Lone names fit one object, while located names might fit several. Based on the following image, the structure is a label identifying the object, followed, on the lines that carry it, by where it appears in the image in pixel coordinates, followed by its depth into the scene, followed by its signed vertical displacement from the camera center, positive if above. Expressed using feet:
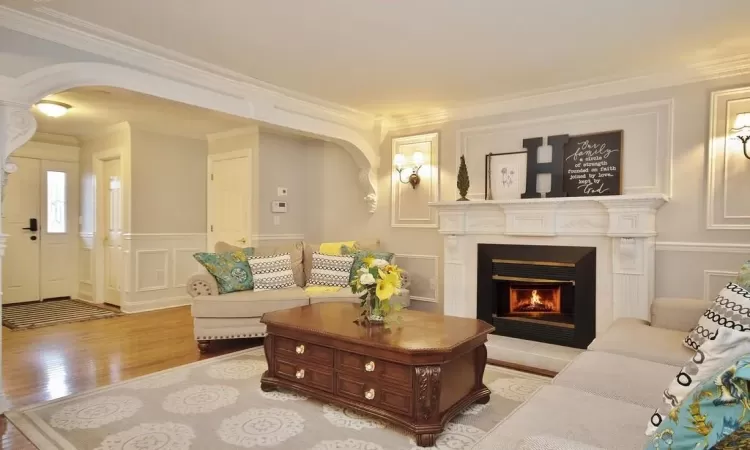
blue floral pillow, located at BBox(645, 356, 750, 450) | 2.63 -1.16
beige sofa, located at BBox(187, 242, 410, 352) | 12.43 -2.49
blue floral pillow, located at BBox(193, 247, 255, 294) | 13.38 -1.58
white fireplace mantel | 11.62 -0.44
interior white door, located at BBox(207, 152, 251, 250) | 18.47 +0.77
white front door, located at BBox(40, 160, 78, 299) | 20.92 -0.58
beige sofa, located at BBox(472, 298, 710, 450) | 4.62 -2.25
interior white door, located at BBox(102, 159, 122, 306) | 19.17 -0.59
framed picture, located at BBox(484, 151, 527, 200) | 13.97 +1.41
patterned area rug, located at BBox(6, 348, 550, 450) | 7.23 -3.64
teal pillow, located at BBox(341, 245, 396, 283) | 14.91 -1.22
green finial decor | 14.25 +1.21
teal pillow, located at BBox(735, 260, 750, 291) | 7.33 -0.95
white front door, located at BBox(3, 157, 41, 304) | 19.83 -0.82
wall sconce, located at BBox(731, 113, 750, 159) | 10.61 +2.22
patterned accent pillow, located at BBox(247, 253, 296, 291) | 13.87 -1.71
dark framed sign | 12.48 +1.59
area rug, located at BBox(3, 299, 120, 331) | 16.19 -3.86
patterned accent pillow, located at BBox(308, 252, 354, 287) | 14.71 -1.72
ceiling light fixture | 14.26 +3.54
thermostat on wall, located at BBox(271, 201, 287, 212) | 18.43 +0.49
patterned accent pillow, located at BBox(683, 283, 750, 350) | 6.59 -1.44
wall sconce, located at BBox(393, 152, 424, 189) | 16.03 +1.98
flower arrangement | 8.63 -1.32
